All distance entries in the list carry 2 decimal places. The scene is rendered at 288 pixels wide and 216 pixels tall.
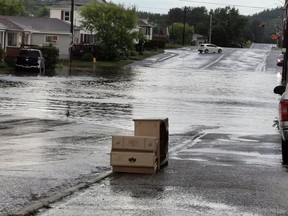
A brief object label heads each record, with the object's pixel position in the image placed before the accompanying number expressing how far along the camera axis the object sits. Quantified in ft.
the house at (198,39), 547.29
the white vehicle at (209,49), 353.72
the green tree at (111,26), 263.08
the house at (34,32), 233.55
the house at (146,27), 448.41
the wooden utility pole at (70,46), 237.82
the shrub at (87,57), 257.18
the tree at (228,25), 528.99
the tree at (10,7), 349.20
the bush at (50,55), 190.31
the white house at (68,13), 315.99
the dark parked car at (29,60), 174.70
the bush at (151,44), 359.66
